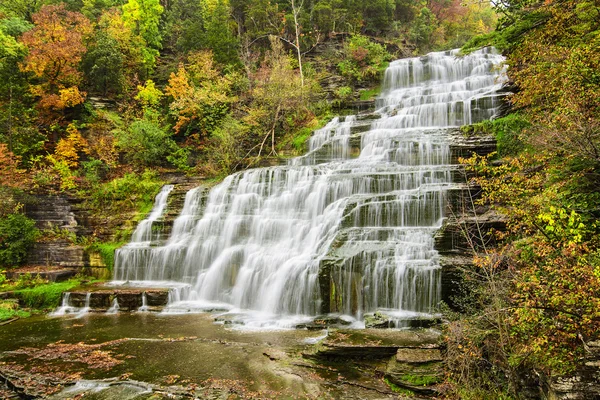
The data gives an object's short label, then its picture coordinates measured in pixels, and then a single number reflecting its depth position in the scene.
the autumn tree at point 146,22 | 28.42
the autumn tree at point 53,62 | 21.73
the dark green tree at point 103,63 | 24.52
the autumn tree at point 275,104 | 22.89
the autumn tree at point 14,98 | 20.67
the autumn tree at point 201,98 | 23.22
